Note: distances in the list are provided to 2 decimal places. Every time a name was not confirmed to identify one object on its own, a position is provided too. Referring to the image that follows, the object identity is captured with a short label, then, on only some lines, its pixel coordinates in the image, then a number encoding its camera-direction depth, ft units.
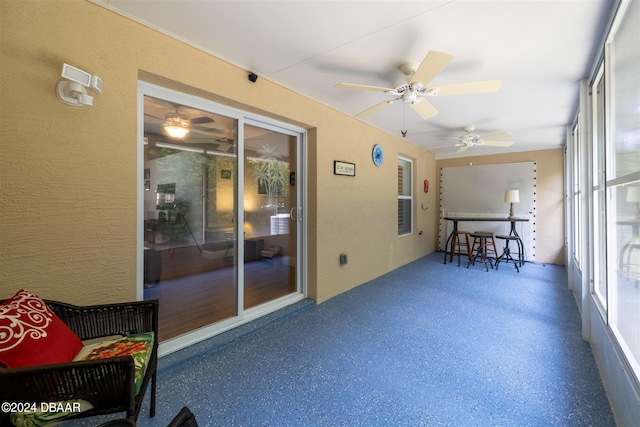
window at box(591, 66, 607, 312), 6.71
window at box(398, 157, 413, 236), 17.23
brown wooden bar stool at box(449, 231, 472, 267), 16.86
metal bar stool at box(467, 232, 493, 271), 16.26
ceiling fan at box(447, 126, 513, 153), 13.12
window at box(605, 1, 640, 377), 4.42
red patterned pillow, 3.28
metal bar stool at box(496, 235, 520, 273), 16.21
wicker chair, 3.09
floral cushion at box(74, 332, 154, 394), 4.09
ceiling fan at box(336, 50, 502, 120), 5.74
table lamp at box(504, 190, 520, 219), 16.94
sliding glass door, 6.86
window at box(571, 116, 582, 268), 11.59
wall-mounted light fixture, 4.74
